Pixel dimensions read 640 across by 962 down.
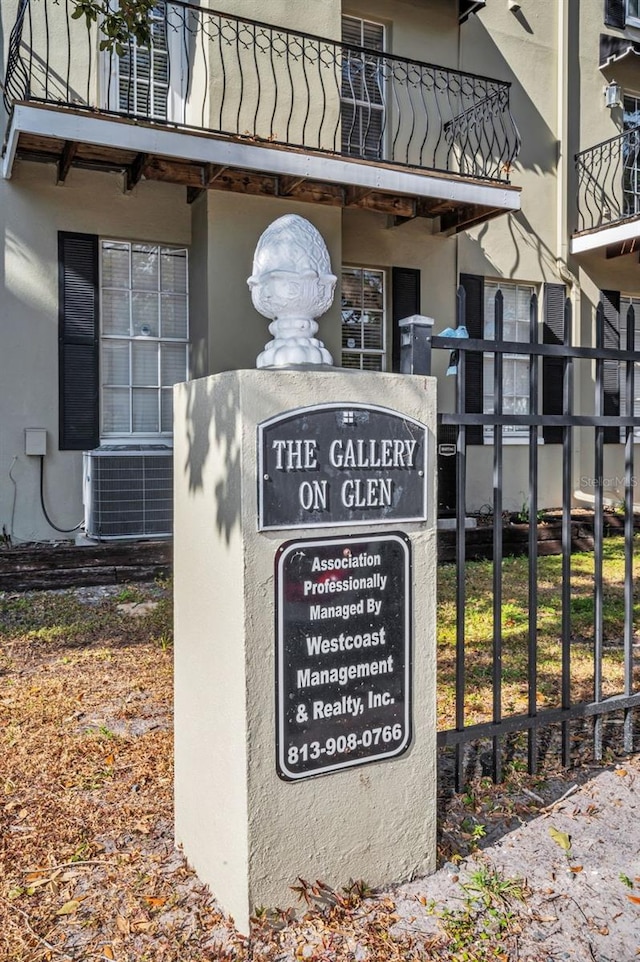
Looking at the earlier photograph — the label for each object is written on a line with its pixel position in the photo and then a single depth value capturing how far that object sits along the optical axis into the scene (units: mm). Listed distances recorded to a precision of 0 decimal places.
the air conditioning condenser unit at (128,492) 7359
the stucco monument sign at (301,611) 2176
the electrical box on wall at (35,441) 7613
